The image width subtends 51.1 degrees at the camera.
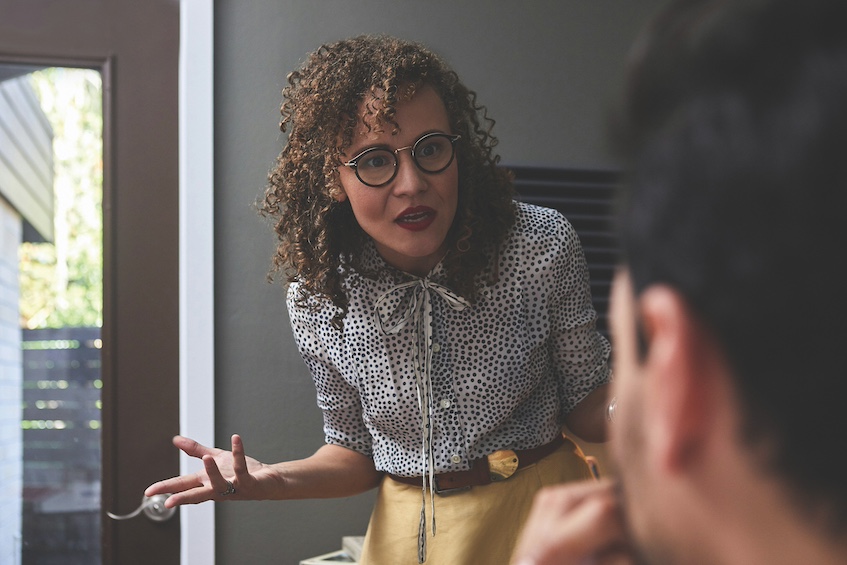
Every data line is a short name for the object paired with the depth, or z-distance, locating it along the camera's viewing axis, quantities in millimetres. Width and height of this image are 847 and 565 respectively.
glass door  2109
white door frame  2104
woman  1400
